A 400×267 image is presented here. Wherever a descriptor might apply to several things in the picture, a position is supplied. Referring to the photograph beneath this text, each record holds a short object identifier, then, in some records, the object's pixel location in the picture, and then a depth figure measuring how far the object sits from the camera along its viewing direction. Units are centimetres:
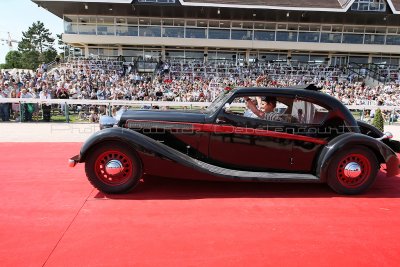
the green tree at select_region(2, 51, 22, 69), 7774
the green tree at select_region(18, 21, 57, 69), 7756
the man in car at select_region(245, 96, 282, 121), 487
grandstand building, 2931
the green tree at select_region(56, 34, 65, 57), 9031
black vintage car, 459
